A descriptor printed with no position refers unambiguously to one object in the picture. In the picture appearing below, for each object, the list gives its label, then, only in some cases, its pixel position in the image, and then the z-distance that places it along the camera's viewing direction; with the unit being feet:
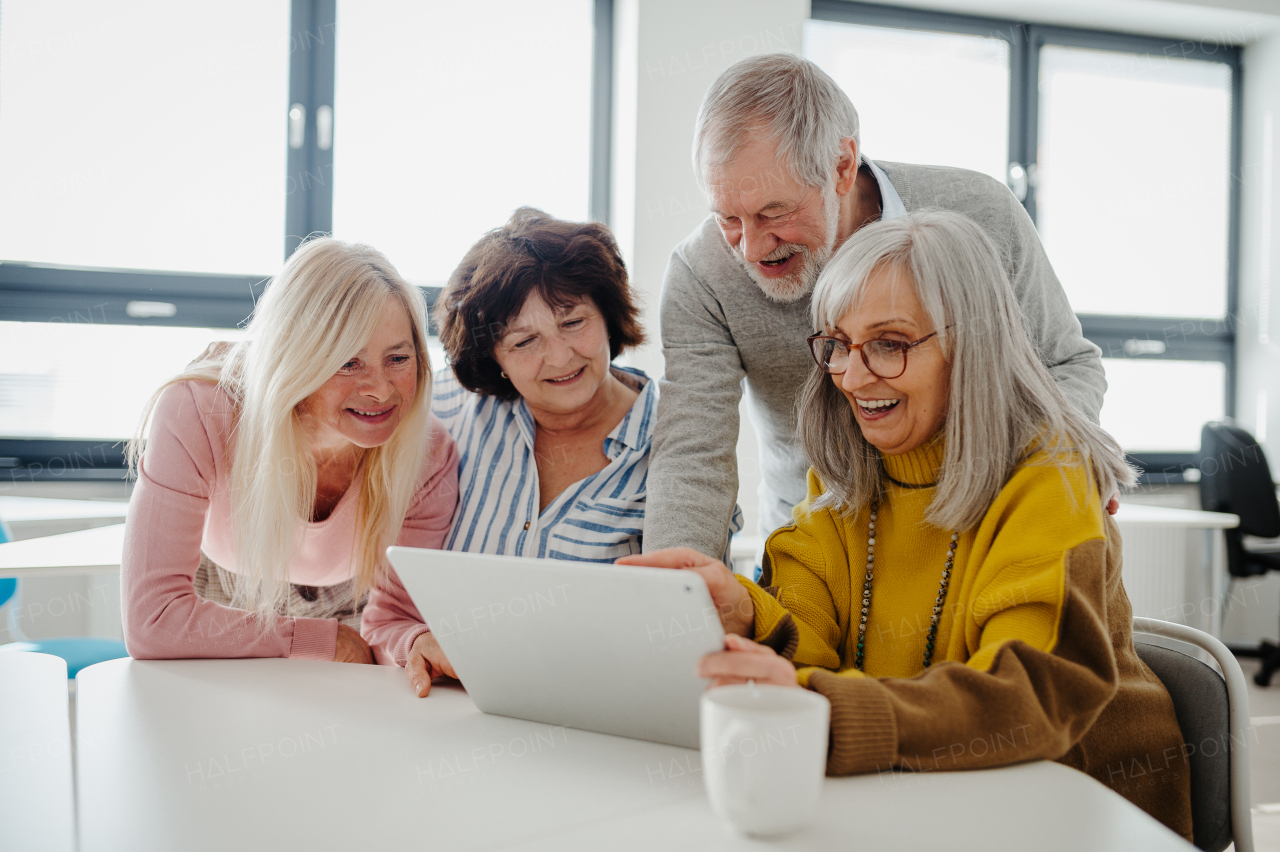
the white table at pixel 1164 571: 13.23
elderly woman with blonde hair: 4.10
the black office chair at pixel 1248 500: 11.73
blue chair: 6.19
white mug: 2.04
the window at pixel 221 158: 10.42
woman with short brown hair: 4.84
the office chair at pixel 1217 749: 3.25
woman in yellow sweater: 2.63
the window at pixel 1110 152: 13.06
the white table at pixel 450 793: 2.14
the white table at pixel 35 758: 2.16
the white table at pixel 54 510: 8.32
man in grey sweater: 4.46
